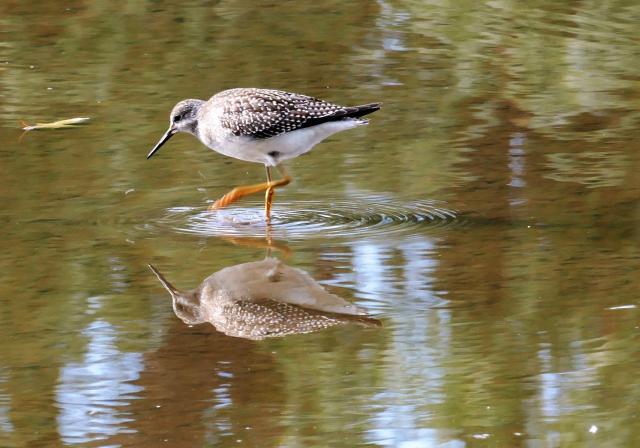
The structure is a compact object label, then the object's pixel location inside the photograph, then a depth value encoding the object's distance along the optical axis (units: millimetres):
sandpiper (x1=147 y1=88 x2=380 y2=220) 17875
